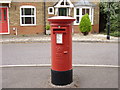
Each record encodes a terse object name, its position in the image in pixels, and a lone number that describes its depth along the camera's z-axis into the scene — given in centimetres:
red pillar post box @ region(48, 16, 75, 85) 329
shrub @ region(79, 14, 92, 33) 1049
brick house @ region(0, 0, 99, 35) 1129
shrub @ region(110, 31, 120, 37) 1060
